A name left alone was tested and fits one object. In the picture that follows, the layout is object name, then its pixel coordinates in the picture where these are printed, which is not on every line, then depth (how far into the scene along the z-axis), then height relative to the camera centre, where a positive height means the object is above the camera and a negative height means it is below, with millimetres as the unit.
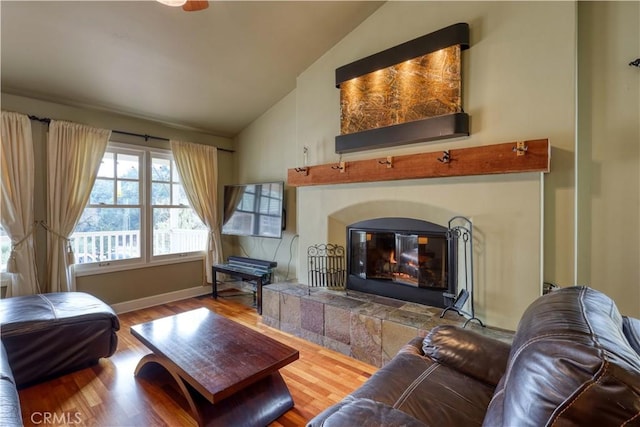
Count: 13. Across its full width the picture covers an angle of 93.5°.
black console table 3682 -762
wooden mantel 1969 +368
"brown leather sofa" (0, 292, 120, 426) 2062 -893
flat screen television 3754 +21
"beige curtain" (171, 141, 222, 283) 4191 +418
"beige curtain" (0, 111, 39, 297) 2879 +135
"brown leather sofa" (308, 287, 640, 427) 584 -412
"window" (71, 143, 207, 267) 3553 -36
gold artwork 2355 +1024
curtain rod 3106 +983
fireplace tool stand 2278 -327
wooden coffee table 1590 -864
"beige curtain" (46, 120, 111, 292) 3166 +279
